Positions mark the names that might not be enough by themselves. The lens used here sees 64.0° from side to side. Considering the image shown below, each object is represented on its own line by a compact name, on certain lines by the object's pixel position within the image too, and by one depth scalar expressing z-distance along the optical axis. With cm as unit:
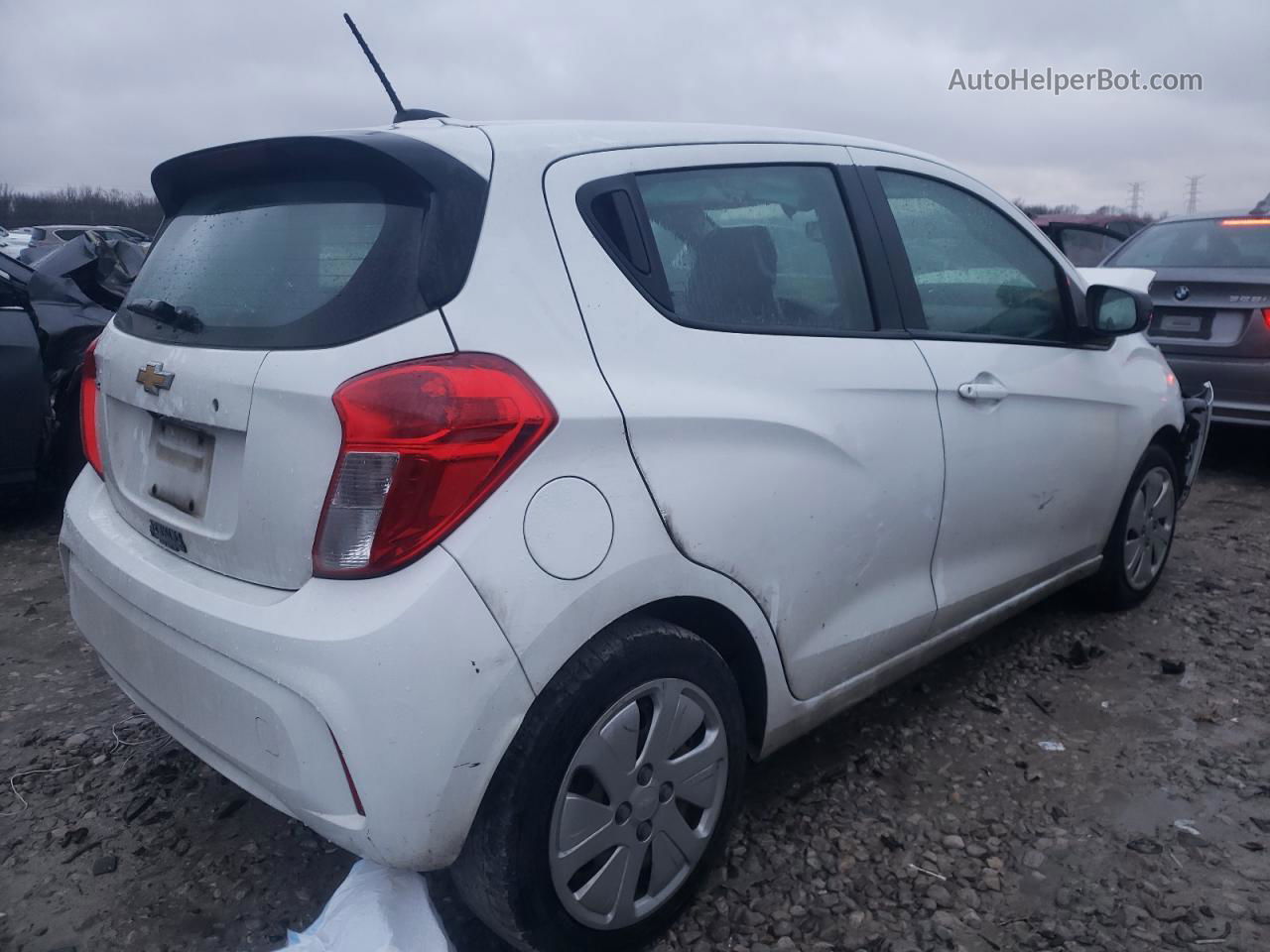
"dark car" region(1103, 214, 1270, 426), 573
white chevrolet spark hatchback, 176
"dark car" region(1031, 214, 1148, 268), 788
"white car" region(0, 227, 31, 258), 1783
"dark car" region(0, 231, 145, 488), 498
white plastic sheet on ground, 200
